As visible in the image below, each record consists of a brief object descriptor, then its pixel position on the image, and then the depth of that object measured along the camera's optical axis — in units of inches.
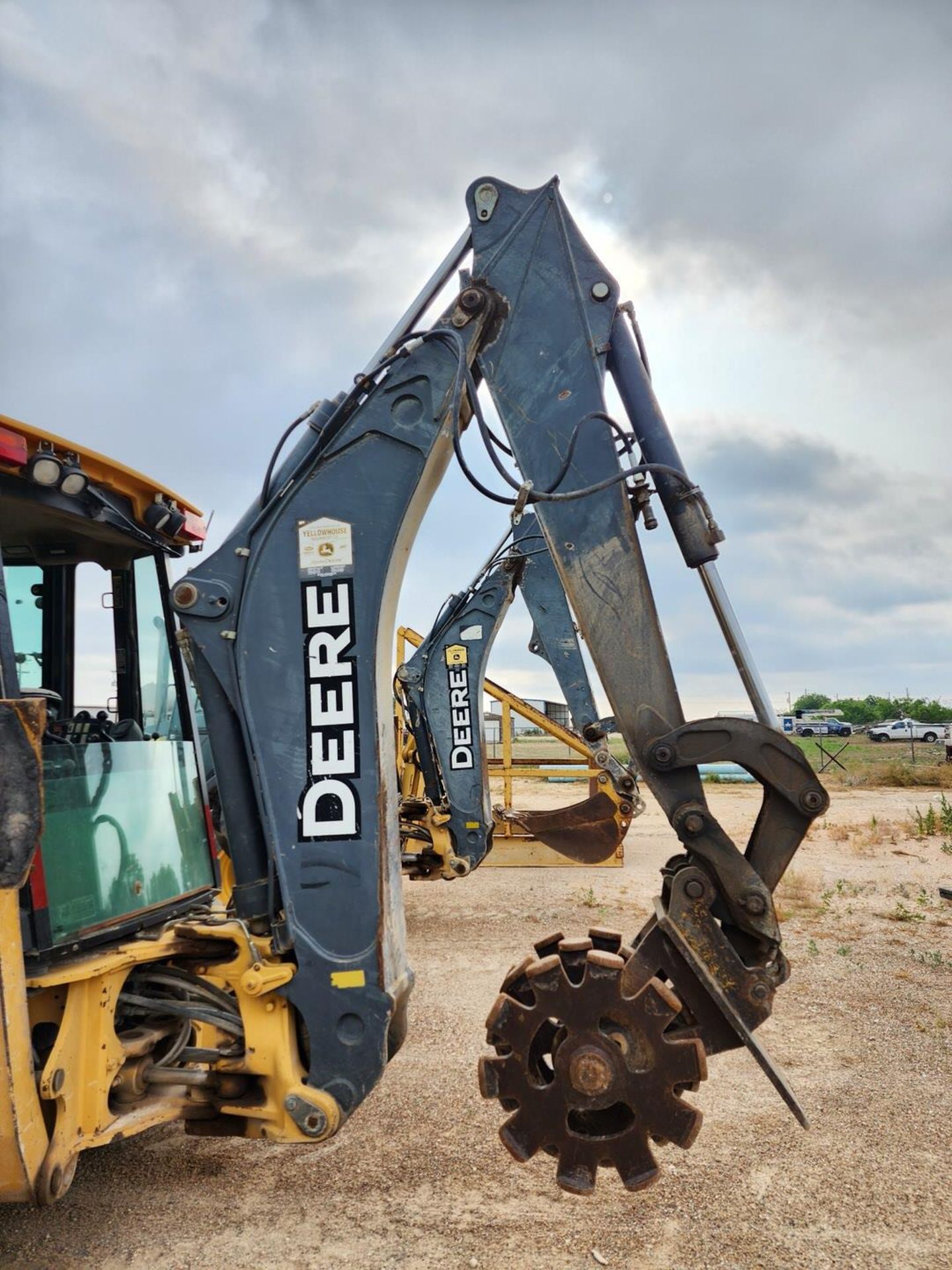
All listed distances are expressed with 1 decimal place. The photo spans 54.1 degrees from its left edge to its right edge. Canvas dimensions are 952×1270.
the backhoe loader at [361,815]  117.3
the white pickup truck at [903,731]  1824.6
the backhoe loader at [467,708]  381.7
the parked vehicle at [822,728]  2088.0
